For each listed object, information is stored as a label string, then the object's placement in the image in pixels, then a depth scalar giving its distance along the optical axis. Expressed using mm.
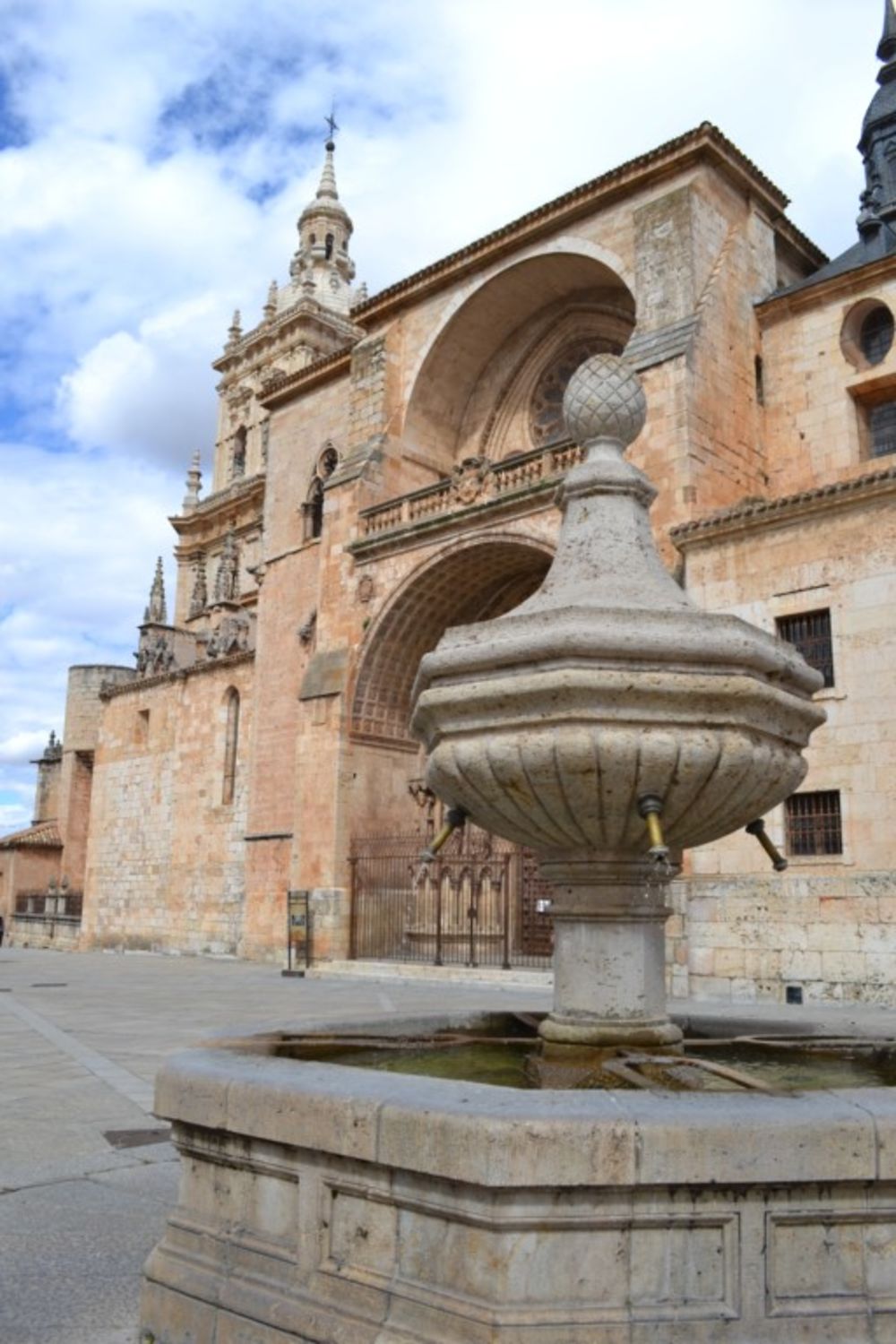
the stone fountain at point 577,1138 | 2396
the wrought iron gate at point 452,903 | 17828
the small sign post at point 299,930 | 18812
